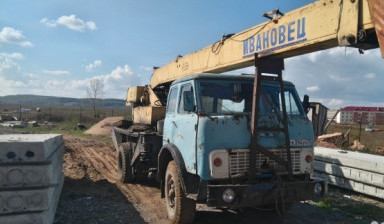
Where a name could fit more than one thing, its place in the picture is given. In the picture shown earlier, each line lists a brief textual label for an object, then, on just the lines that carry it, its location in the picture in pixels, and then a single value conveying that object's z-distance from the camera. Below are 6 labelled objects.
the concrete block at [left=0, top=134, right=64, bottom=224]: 4.67
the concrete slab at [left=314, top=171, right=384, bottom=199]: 7.91
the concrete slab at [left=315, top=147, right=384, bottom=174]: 7.97
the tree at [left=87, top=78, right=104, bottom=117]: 51.41
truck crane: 4.88
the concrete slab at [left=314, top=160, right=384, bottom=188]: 7.88
